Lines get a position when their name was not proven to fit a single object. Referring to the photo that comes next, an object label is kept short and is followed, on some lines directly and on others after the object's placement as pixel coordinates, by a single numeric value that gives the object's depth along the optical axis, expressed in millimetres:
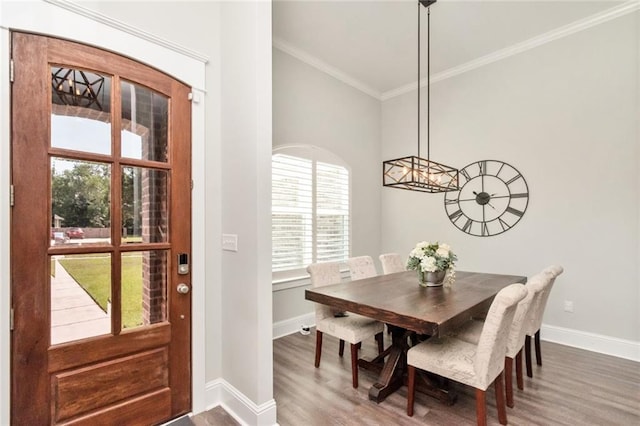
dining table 2037
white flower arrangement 2838
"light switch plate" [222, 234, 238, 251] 2234
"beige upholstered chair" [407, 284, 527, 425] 1875
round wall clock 3939
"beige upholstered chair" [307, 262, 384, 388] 2623
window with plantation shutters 3904
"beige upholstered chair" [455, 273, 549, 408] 2215
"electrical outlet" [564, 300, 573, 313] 3551
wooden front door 1638
